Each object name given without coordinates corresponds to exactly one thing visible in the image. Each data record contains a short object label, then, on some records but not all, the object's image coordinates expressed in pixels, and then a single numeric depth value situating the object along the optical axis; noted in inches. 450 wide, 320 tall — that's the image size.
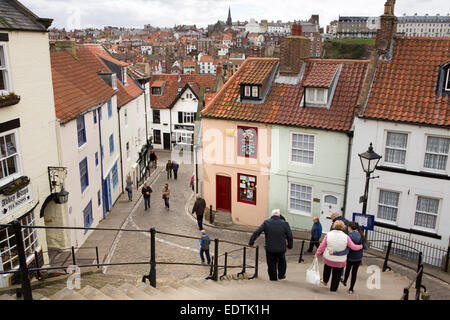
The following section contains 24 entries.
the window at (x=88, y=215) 739.4
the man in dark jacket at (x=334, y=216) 409.7
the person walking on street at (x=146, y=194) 890.1
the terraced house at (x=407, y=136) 589.9
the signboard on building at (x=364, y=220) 488.7
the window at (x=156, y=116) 1818.4
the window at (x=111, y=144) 971.3
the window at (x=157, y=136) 1839.3
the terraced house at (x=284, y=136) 695.1
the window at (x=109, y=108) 957.2
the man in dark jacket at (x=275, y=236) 360.3
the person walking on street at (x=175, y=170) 1213.1
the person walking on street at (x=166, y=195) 890.1
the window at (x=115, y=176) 999.6
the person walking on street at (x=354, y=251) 342.6
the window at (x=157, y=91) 1847.9
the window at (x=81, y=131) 721.0
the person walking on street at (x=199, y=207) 736.3
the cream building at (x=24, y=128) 461.1
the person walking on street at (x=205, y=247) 567.2
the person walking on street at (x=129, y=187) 979.3
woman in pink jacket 320.2
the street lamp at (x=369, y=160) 437.1
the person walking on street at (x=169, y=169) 1229.7
